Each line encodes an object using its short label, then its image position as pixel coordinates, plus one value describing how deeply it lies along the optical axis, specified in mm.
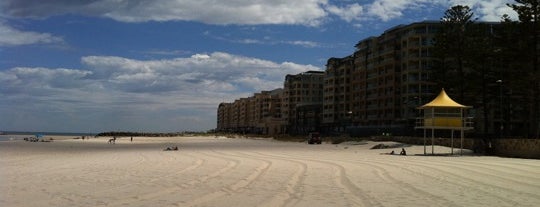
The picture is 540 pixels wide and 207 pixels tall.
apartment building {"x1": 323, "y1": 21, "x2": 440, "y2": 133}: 92750
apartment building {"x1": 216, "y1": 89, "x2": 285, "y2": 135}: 168750
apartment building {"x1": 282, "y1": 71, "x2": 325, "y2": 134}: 154938
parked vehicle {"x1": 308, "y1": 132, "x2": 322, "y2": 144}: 64812
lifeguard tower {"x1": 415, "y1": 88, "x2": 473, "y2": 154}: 33594
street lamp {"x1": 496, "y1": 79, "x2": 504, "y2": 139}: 53319
